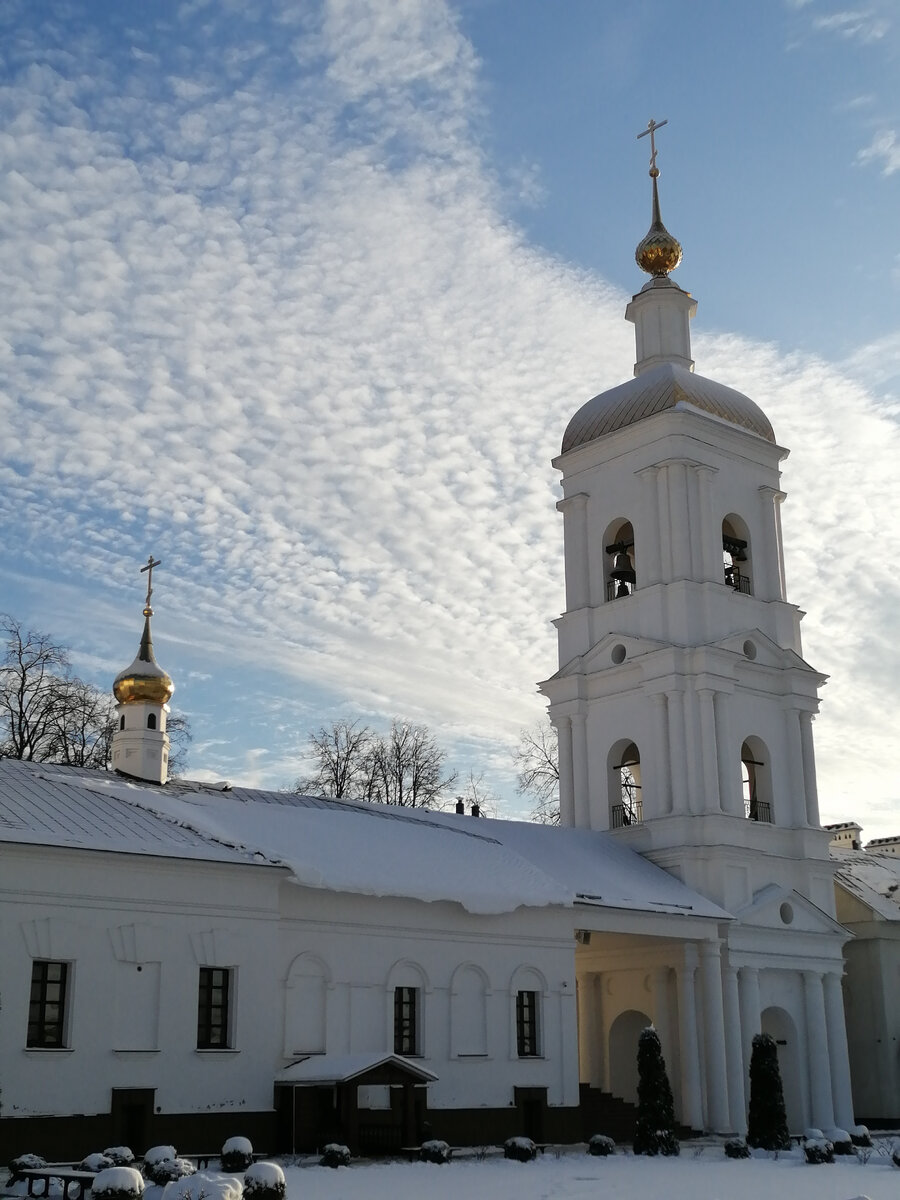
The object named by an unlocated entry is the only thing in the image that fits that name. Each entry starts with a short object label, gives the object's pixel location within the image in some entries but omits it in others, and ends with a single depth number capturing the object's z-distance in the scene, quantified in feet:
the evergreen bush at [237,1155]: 69.31
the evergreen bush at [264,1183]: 53.26
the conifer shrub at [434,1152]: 79.15
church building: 77.56
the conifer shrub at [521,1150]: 83.71
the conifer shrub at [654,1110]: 92.12
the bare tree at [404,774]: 171.42
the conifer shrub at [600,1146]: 89.86
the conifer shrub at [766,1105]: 96.17
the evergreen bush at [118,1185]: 52.54
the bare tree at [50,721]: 134.82
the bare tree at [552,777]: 170.45
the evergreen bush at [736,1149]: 91.97
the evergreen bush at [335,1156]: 73.97
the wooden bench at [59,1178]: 58.13
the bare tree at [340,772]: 168.96
